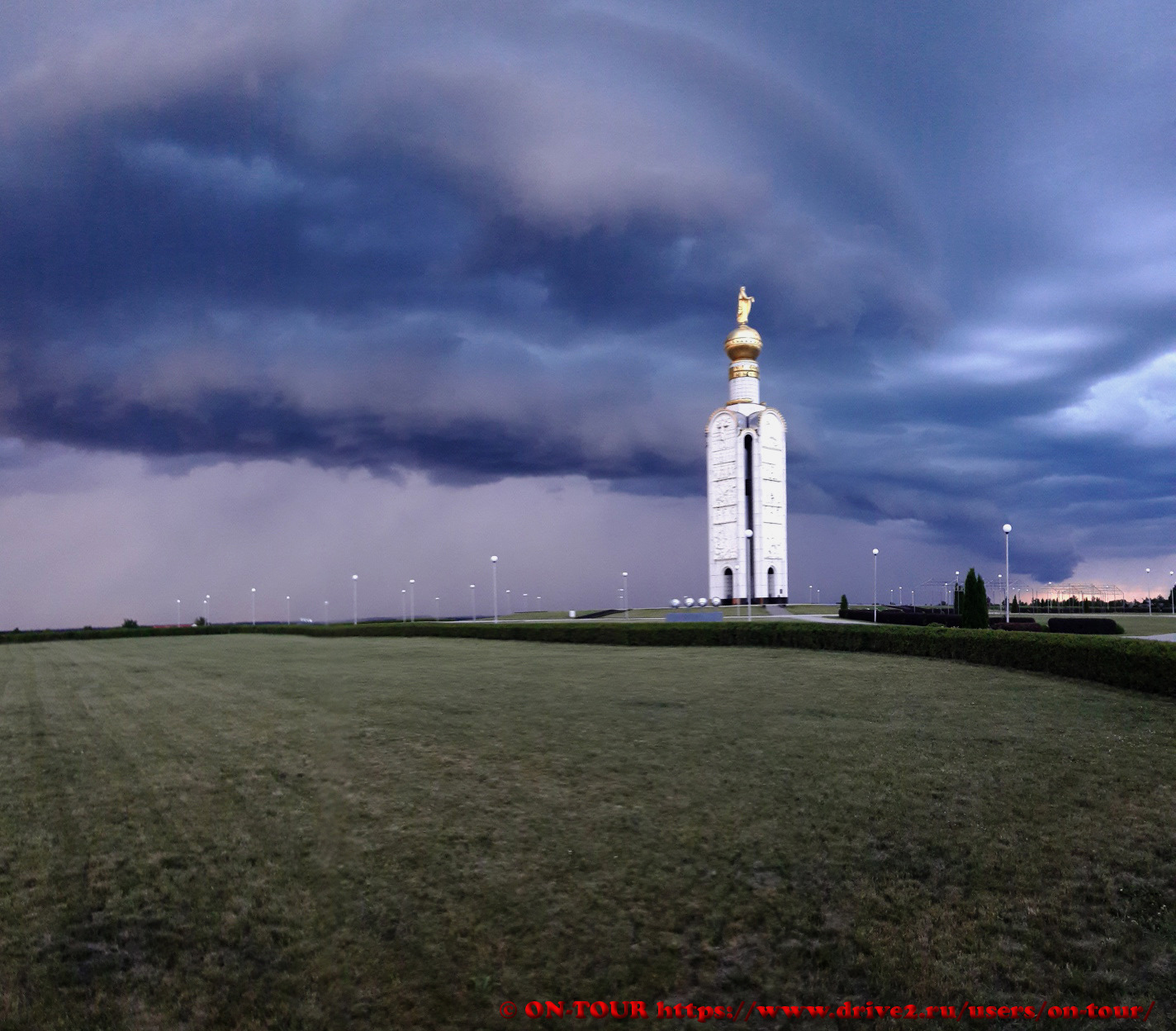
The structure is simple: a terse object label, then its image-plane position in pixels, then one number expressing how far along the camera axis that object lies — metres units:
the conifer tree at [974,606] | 22.44
